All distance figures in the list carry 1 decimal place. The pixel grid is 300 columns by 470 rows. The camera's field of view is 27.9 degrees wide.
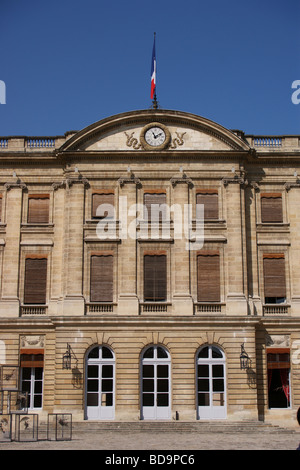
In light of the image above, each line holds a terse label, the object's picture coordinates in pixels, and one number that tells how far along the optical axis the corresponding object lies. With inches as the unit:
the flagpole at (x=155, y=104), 1230.3
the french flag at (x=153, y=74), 1249.9
